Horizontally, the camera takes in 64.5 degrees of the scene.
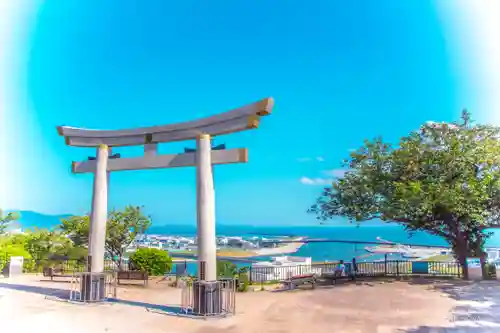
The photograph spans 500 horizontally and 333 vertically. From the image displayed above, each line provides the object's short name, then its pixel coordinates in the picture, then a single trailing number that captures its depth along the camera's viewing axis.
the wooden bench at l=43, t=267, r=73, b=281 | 12.03
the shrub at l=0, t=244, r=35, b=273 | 12.91
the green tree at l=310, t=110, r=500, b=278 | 9.56
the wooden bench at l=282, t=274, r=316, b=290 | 9.86
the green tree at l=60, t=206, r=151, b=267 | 13.26
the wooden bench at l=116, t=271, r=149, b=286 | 10.90
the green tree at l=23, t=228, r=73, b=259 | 13.99
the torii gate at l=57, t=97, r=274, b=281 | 7.20
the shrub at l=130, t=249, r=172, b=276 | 12.24
